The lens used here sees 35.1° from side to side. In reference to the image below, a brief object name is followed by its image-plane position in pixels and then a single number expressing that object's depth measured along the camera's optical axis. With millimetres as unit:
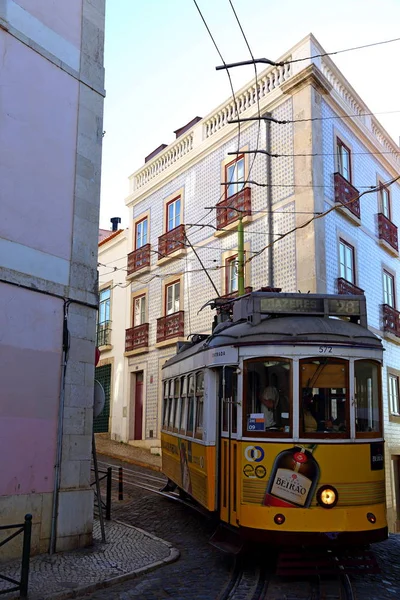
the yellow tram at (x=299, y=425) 6730
